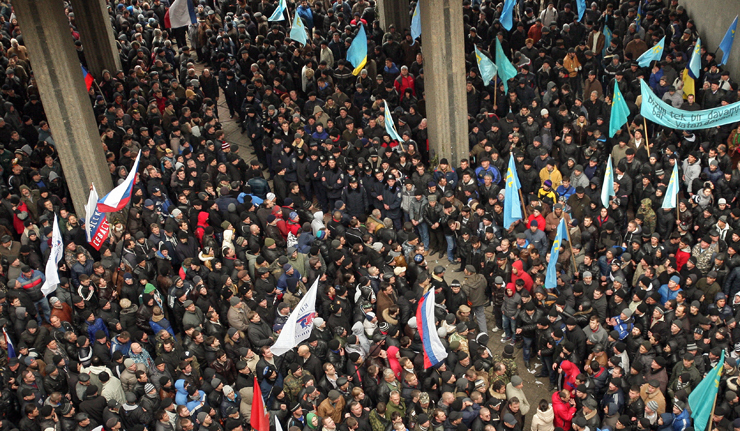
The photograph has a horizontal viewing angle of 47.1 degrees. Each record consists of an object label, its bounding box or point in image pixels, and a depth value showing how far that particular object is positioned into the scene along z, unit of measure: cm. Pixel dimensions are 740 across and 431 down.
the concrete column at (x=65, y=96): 1627
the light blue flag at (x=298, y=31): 2113
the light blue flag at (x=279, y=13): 2288
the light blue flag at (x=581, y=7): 2194
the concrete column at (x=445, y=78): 1762
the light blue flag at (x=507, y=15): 2102
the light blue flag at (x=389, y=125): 1738
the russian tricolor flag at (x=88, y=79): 2110
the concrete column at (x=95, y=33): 2370
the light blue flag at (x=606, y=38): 2147
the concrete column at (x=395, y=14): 2448
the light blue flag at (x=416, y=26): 2089
